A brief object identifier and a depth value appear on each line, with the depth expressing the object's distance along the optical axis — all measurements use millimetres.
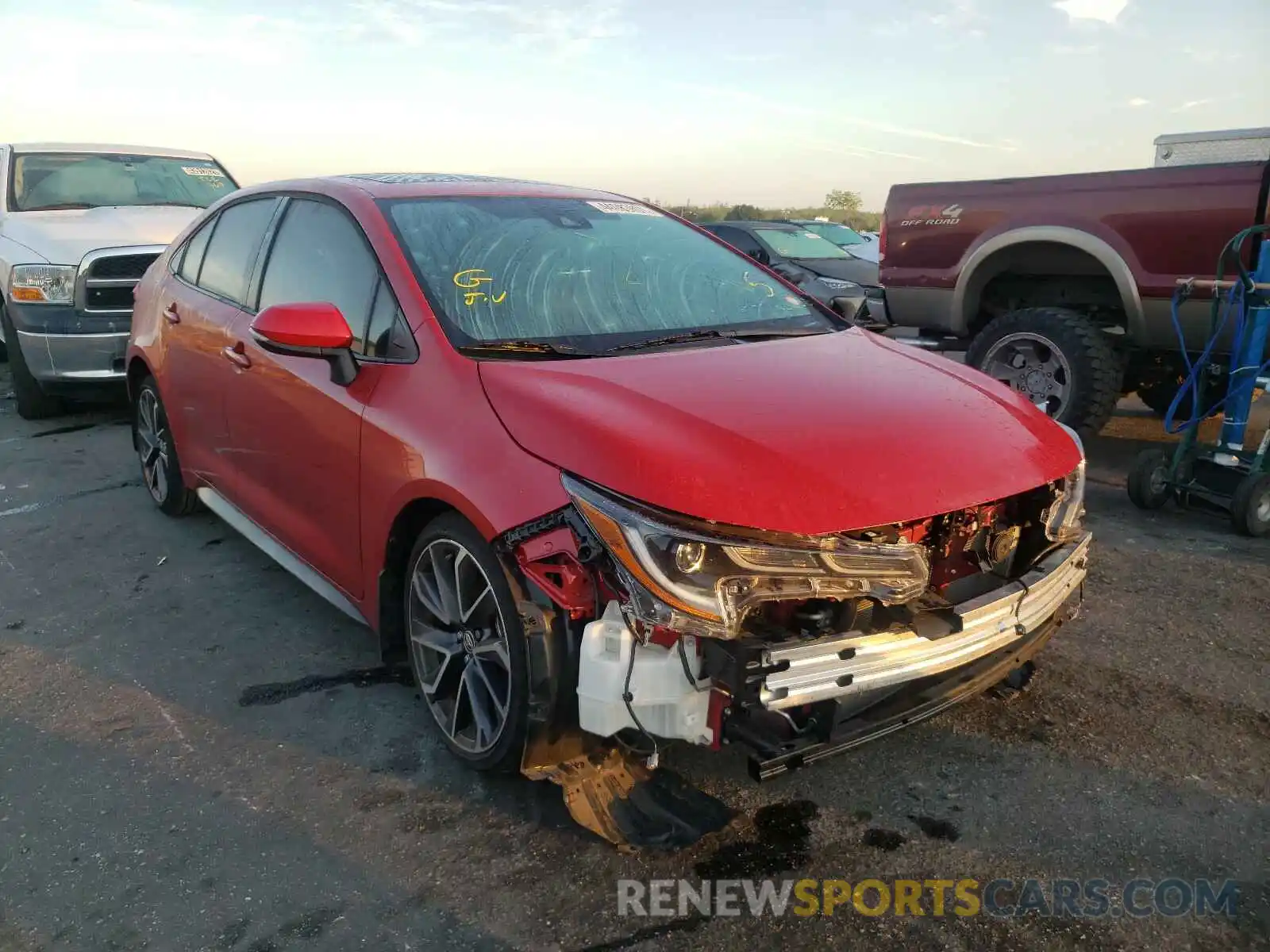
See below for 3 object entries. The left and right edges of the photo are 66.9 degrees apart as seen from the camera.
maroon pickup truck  5727
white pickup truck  6883
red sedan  2271
